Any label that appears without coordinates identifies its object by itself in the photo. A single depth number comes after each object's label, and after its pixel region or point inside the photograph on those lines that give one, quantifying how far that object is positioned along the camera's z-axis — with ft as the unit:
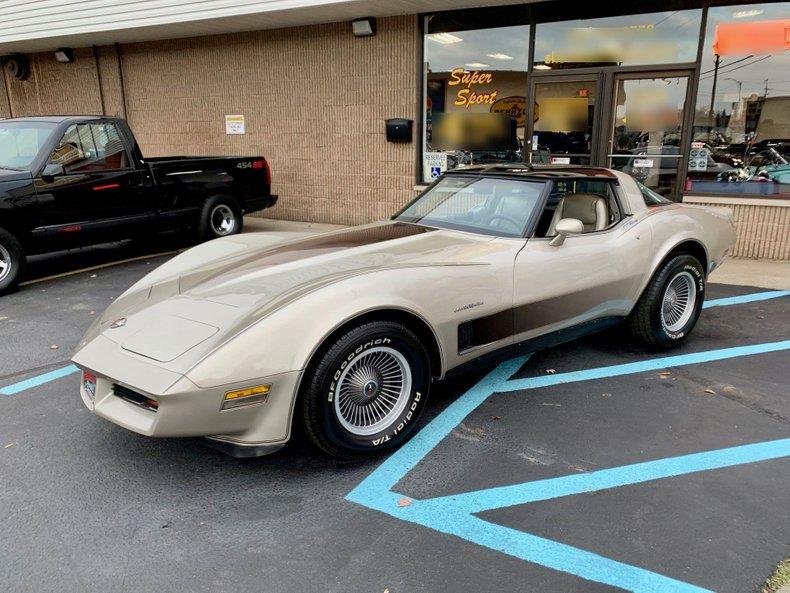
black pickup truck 21.99
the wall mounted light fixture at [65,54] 44.47
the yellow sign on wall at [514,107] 30.30
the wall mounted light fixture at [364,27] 31.53
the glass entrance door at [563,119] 28.66
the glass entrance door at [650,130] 27.35
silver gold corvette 9.09
